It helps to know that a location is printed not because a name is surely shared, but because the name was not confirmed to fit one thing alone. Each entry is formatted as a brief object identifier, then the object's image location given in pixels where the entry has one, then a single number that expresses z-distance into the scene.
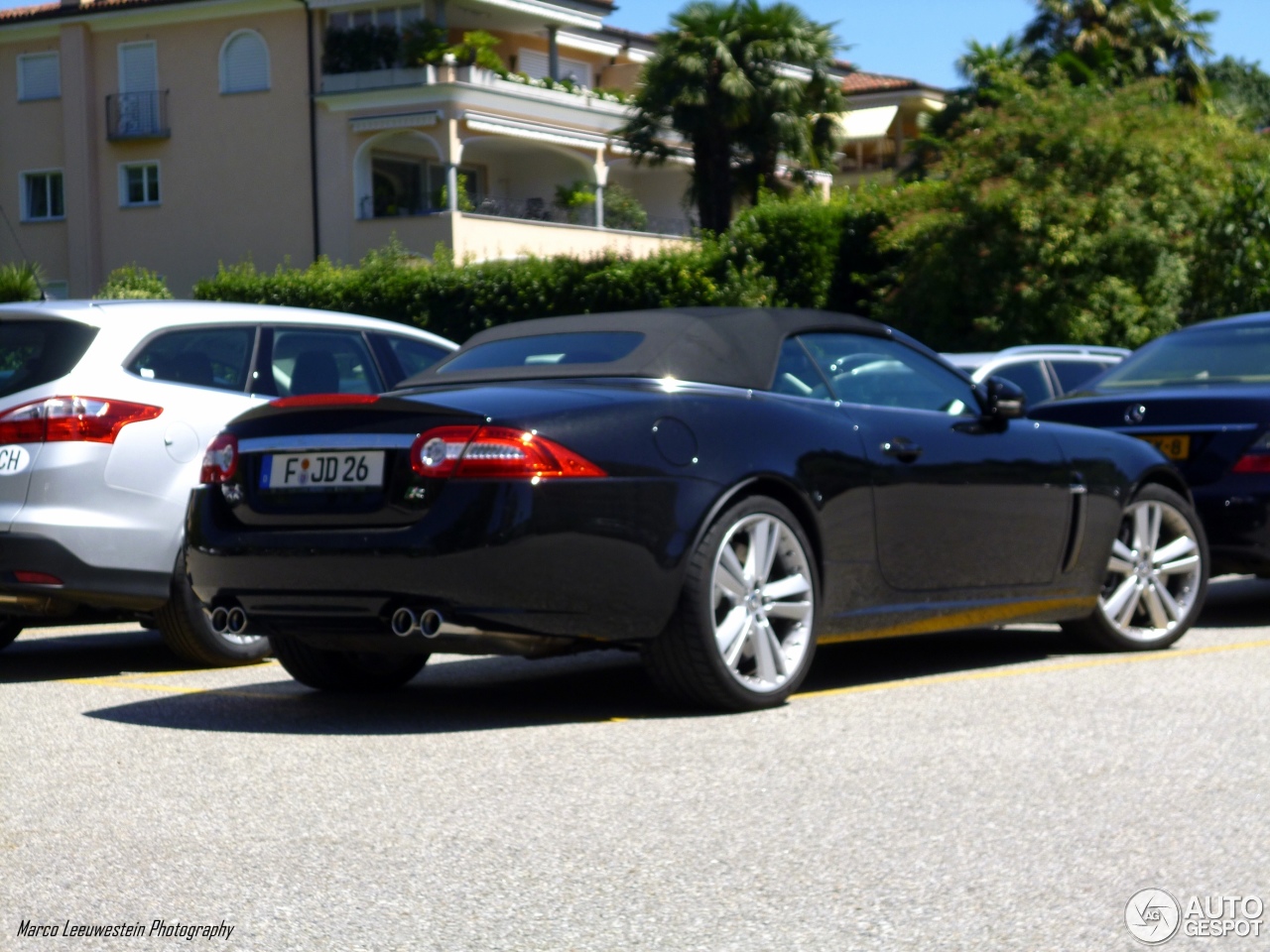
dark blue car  8.84
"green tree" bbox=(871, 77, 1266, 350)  25.86
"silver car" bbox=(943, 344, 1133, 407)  14.14
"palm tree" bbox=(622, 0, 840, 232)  42.50
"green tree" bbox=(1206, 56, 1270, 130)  76.25
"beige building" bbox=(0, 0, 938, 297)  44.31
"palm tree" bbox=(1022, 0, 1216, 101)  48.28
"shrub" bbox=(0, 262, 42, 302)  30.98
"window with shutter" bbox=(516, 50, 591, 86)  50.81
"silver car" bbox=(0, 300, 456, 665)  7.32
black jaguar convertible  5.79
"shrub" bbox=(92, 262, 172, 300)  38.53
